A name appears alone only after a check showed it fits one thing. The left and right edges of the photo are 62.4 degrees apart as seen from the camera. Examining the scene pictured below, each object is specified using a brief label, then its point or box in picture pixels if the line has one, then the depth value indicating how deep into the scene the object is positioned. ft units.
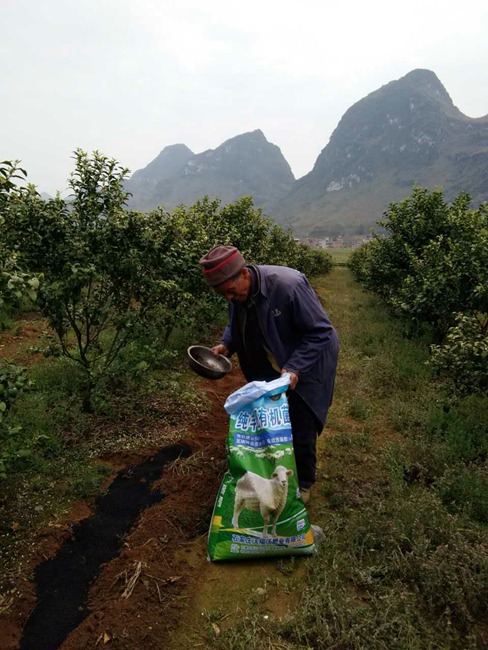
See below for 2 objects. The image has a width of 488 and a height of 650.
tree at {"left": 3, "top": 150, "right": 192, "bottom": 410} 13.38
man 9.64
